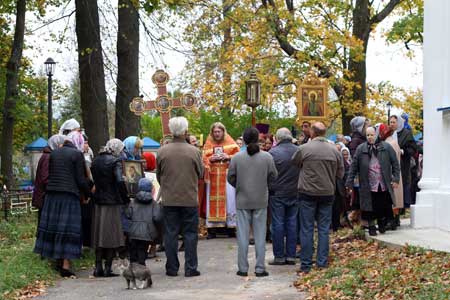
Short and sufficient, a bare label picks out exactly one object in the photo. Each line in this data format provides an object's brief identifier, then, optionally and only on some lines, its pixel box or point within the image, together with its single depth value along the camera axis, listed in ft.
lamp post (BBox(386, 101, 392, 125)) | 110.11
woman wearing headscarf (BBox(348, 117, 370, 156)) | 50.37
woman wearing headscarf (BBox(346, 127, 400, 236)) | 43.91
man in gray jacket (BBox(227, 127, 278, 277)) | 39.45
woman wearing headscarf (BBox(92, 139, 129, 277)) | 40.45
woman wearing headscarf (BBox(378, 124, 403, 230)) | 46.56
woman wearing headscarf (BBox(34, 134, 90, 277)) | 40.29
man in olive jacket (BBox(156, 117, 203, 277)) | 39.75
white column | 47.85
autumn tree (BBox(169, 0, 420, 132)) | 90.89
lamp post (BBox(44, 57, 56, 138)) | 101.09
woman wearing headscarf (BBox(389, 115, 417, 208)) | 49.39
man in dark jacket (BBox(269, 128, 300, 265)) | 42.80
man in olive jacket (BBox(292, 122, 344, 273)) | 39.32
